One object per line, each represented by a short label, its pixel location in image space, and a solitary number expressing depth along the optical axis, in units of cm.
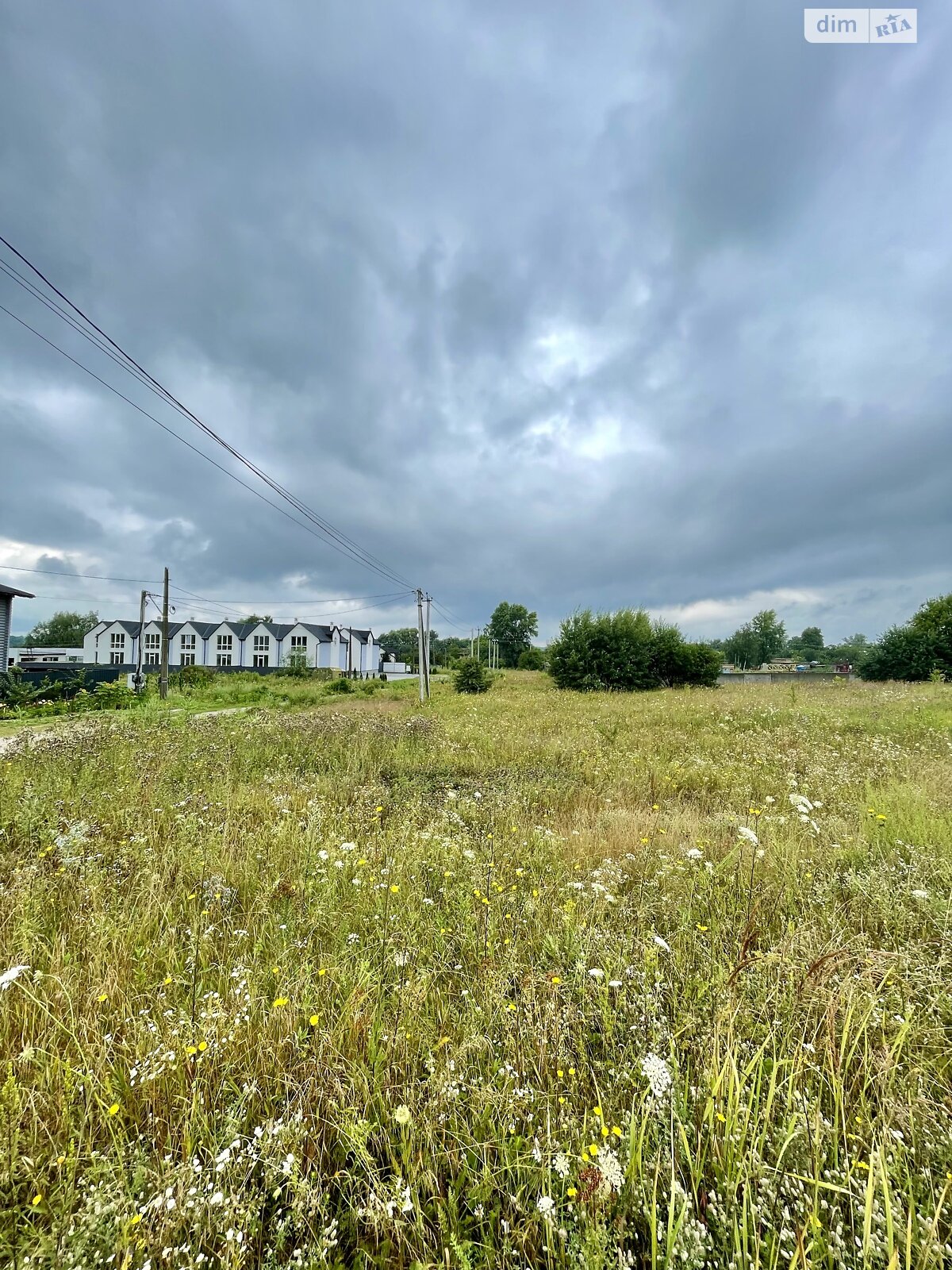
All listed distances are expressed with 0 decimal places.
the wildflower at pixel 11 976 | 175
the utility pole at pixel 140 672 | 2432
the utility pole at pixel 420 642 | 2177
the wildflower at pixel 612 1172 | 128
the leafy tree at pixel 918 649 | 2625
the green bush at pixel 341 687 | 2693
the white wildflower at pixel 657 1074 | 152
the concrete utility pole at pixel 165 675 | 1952
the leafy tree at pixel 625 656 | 2503
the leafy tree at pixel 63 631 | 7038
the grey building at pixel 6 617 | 1809
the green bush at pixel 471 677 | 2389
